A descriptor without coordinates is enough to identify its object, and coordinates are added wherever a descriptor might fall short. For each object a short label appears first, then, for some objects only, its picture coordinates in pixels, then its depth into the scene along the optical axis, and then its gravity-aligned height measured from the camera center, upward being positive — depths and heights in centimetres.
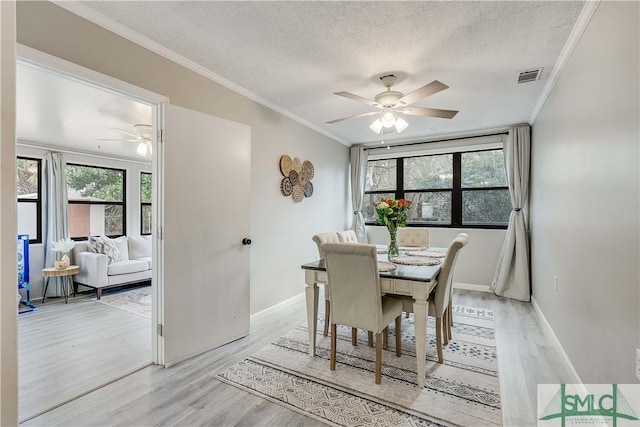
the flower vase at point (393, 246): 301 -32
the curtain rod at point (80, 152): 444 +99
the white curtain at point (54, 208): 452 +7
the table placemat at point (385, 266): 235 -42
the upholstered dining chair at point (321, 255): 289 -42
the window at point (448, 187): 465 +44
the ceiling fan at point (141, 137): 400 +106
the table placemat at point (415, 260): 261 -42
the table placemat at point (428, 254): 309 -42
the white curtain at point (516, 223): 412 -13
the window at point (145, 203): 600 +19
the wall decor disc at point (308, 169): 421 +62
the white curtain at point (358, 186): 546 +49
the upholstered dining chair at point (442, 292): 235 -62
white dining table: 210 -53
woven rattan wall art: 381 +47
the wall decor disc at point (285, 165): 376 +61
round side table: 420 -84
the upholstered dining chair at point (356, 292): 208 -56
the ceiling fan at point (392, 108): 272 +99
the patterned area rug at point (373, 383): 182 -119
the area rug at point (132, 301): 385 -121
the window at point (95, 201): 512 +22
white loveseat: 438 -78
